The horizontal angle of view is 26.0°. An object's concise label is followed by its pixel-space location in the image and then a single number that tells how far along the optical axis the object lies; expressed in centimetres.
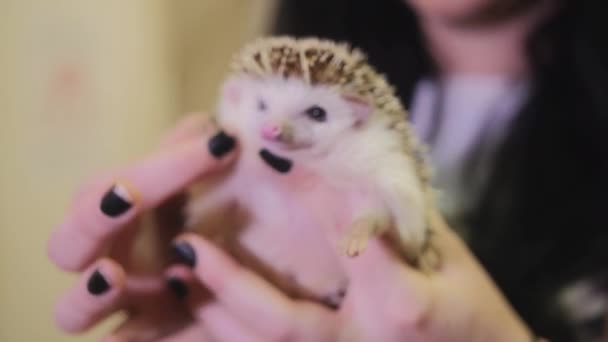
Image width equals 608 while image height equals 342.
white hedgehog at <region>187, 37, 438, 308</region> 43
